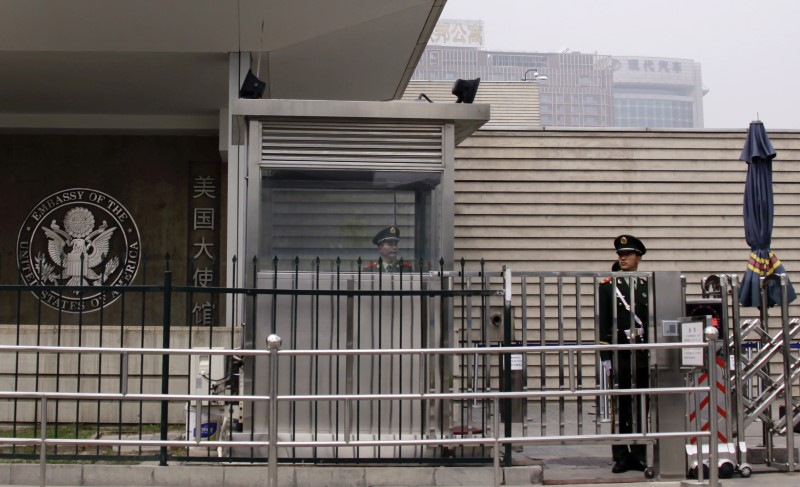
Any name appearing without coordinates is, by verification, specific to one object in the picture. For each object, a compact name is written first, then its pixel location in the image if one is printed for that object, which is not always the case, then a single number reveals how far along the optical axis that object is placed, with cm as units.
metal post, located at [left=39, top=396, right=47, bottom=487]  612
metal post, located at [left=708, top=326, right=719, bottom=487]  628
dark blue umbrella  778
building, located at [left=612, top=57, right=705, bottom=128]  16088
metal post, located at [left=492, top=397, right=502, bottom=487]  620
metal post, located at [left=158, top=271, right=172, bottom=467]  661
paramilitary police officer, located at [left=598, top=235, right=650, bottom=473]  712
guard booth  701
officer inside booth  733
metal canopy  963
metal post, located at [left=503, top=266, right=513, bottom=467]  670
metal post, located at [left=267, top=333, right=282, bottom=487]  604
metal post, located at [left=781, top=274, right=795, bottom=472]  717
